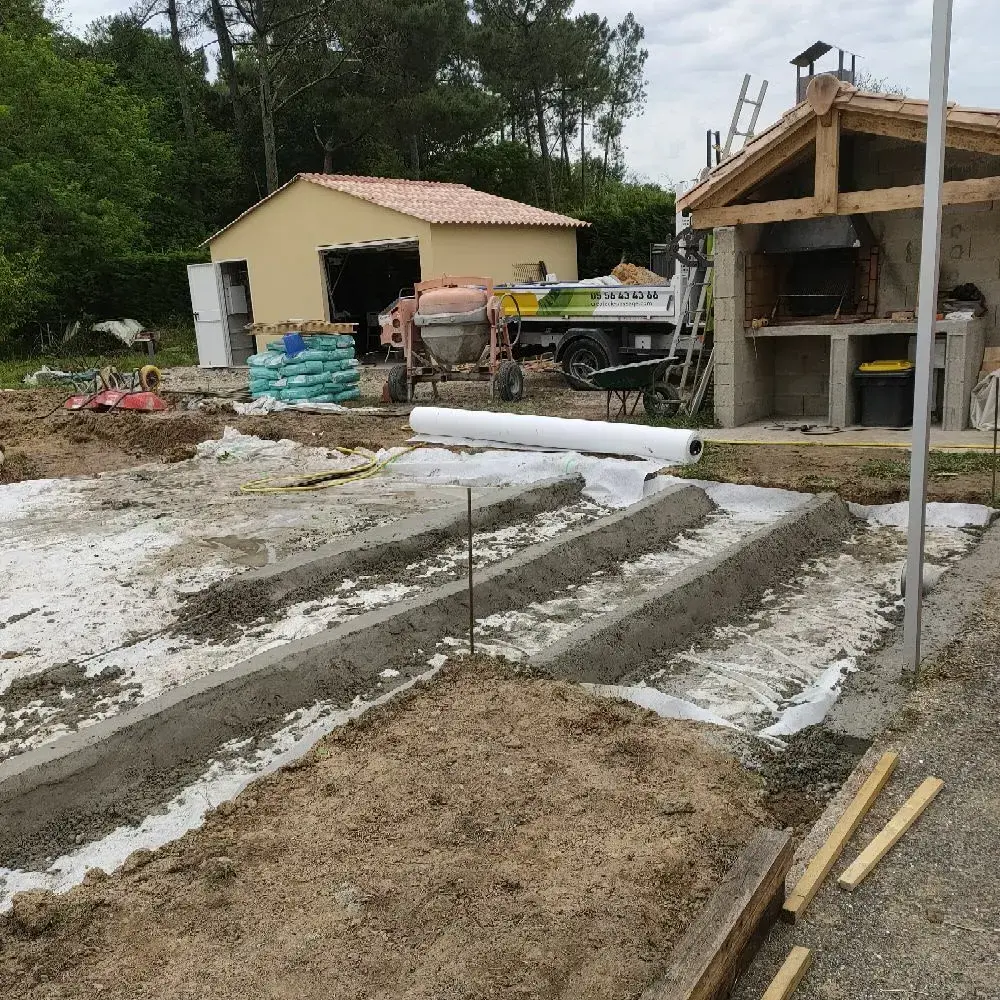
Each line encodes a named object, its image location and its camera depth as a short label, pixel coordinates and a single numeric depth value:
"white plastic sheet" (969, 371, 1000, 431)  9.76
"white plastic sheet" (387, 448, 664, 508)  8.20
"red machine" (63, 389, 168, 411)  14.12
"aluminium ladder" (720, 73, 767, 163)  12.05
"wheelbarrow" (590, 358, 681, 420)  10.97
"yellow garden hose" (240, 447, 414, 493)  8.53
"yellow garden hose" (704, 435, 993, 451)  9.16
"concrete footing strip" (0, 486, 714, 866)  3.53
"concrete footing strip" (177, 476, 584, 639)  5.54
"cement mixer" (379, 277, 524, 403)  13.73
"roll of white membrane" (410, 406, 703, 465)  8.76
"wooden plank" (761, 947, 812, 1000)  2.36
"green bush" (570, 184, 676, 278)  23.91
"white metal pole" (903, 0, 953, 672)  3.71
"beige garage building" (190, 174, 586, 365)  19.83
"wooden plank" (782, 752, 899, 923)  2.71
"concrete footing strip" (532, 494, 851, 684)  4.70
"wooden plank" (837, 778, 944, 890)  2.84
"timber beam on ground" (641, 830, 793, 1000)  2.24
